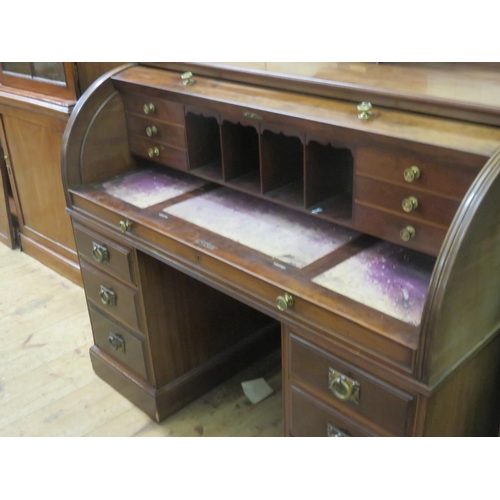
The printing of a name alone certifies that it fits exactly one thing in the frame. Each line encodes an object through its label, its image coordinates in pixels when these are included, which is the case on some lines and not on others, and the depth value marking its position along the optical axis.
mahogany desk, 1.13
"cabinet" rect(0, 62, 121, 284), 2.48
